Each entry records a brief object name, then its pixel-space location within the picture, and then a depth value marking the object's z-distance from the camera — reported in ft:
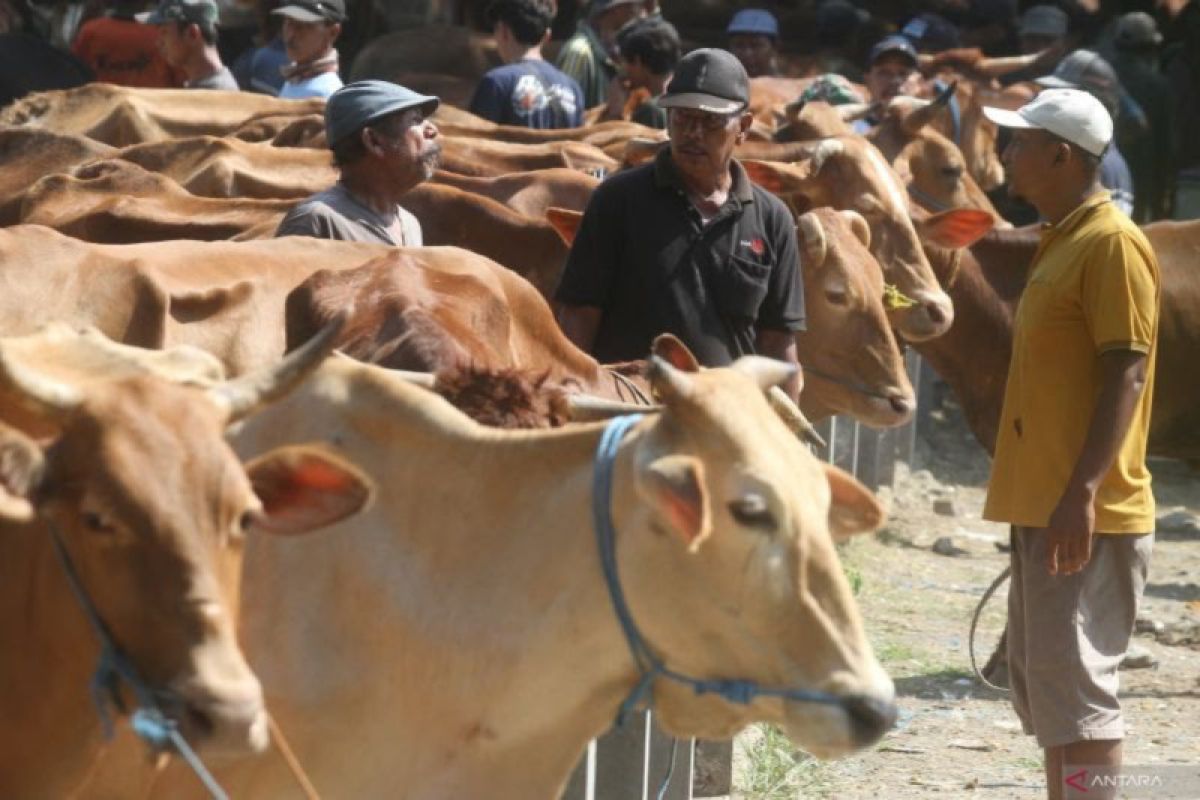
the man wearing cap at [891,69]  95.76
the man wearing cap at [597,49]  87.36
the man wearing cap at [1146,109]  99.59
